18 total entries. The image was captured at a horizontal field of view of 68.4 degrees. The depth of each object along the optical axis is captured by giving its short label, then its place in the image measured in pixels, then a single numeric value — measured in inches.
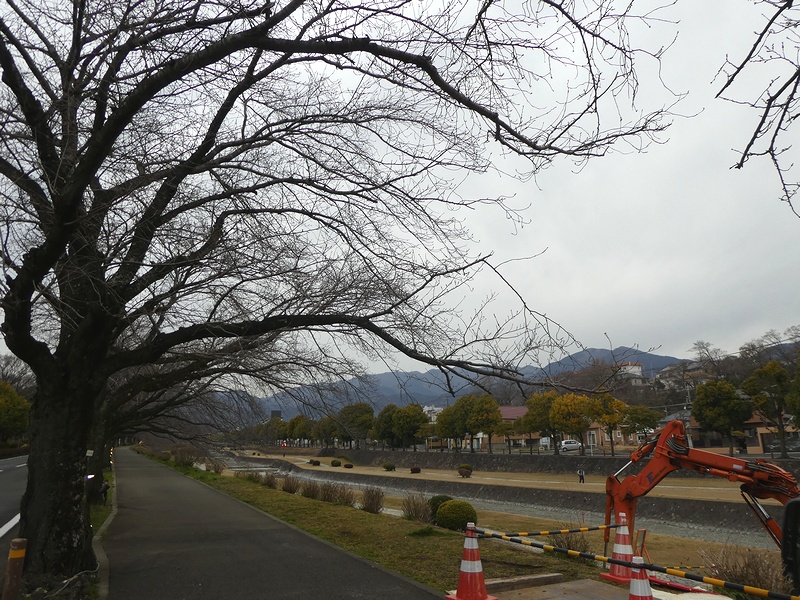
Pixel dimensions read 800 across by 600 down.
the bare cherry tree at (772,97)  135.6
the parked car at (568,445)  2454.5
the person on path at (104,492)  725.3
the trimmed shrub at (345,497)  789.2
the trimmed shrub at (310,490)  859.1
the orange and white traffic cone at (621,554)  298.2
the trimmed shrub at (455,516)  588.4
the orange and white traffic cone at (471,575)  248.8
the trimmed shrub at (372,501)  680.2
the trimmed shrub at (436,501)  670.0
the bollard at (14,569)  190.2
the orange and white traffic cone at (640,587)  209.3
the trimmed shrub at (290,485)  936.9
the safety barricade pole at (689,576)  160.2
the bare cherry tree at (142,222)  223.1
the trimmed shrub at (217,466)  1447.6
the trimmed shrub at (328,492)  812.0
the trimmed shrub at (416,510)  627.5
